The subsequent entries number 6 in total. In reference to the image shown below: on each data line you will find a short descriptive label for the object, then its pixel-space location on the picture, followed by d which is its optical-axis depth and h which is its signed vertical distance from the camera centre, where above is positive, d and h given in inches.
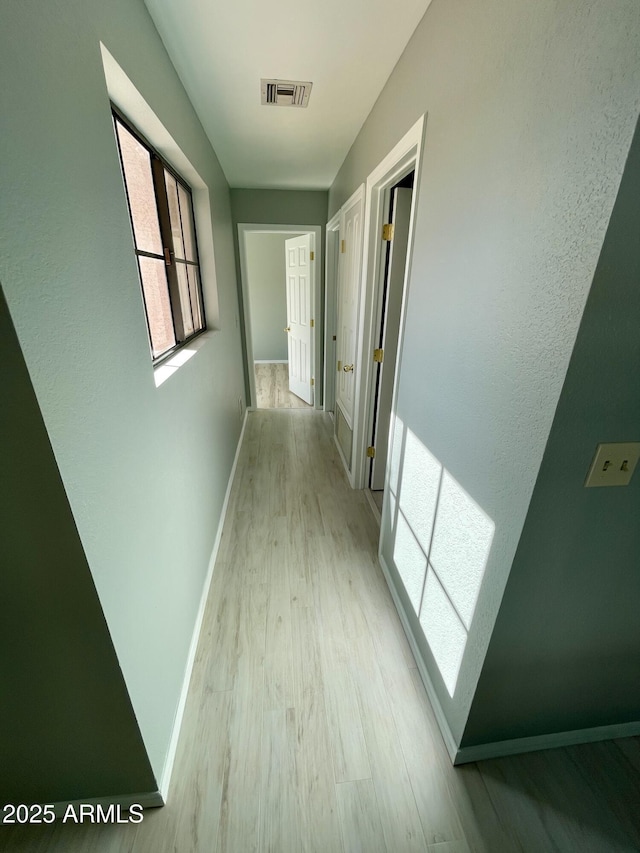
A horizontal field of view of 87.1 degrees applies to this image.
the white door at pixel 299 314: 152.6 -11.0
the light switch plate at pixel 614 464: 29.1 -13.8
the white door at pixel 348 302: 93.6 -3.4
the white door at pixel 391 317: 77.8 -6.0
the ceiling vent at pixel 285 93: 63.7 +36.1
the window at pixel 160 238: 52.6 +8.7
